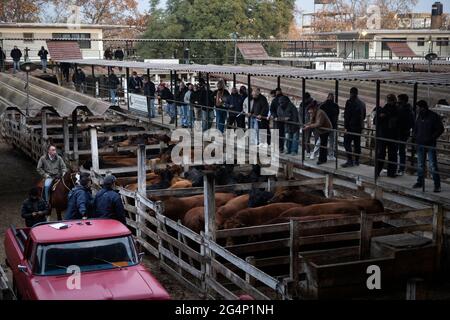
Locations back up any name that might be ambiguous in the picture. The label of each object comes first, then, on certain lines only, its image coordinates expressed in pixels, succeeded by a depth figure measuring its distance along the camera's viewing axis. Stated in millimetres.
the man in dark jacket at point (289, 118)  17000
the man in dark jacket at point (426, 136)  12922
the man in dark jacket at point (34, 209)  13430
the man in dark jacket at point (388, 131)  13969
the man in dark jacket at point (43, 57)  36375
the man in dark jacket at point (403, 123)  14062
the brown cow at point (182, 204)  14344
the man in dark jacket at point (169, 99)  23670
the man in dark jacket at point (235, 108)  19909
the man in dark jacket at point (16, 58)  35000
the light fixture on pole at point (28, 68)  22219
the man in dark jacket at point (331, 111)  16203
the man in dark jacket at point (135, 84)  28234
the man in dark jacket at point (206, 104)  20984
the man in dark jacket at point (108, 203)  11852
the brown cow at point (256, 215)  12539
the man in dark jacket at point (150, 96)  24705
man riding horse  16250
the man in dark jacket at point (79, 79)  32375
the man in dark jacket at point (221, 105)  20484
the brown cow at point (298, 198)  13828
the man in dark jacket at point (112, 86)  29178
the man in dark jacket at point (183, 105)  22475
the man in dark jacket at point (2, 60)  37166
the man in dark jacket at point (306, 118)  16477
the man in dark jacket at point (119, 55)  38900
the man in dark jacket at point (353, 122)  15227
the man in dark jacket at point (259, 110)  18062
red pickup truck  8961
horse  15875
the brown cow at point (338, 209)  12641
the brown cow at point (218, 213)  13156
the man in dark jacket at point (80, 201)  12047
